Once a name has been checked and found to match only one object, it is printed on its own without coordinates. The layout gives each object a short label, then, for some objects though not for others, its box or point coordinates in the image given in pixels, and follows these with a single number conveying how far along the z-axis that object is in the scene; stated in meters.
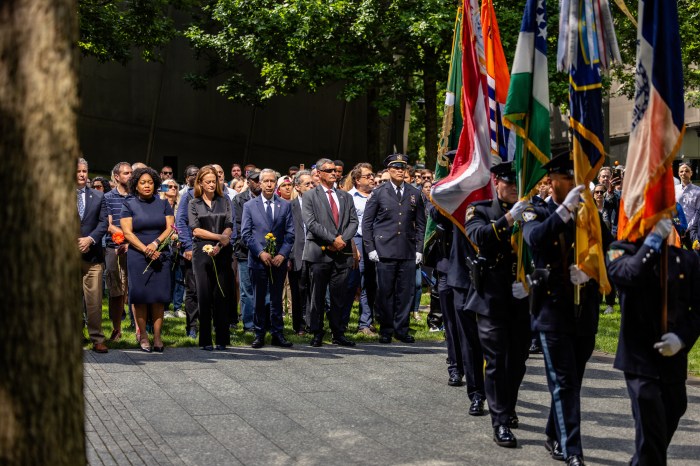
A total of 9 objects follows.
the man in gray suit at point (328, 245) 12.85
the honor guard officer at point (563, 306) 6.87
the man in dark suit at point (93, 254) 12.02
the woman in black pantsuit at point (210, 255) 12.34
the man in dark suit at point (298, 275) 13.62
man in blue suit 12.80
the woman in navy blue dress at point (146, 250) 12.03
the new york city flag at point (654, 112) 6.37
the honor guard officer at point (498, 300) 7.79
